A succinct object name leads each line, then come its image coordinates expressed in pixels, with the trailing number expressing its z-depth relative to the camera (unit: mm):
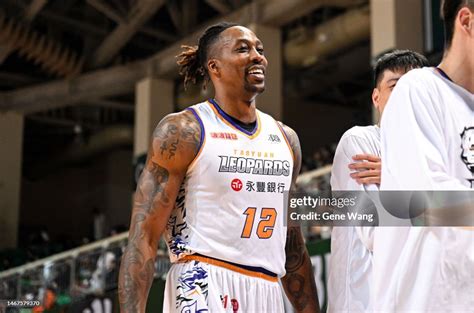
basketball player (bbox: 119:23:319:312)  3555
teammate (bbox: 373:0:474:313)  2328
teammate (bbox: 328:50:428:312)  3717
